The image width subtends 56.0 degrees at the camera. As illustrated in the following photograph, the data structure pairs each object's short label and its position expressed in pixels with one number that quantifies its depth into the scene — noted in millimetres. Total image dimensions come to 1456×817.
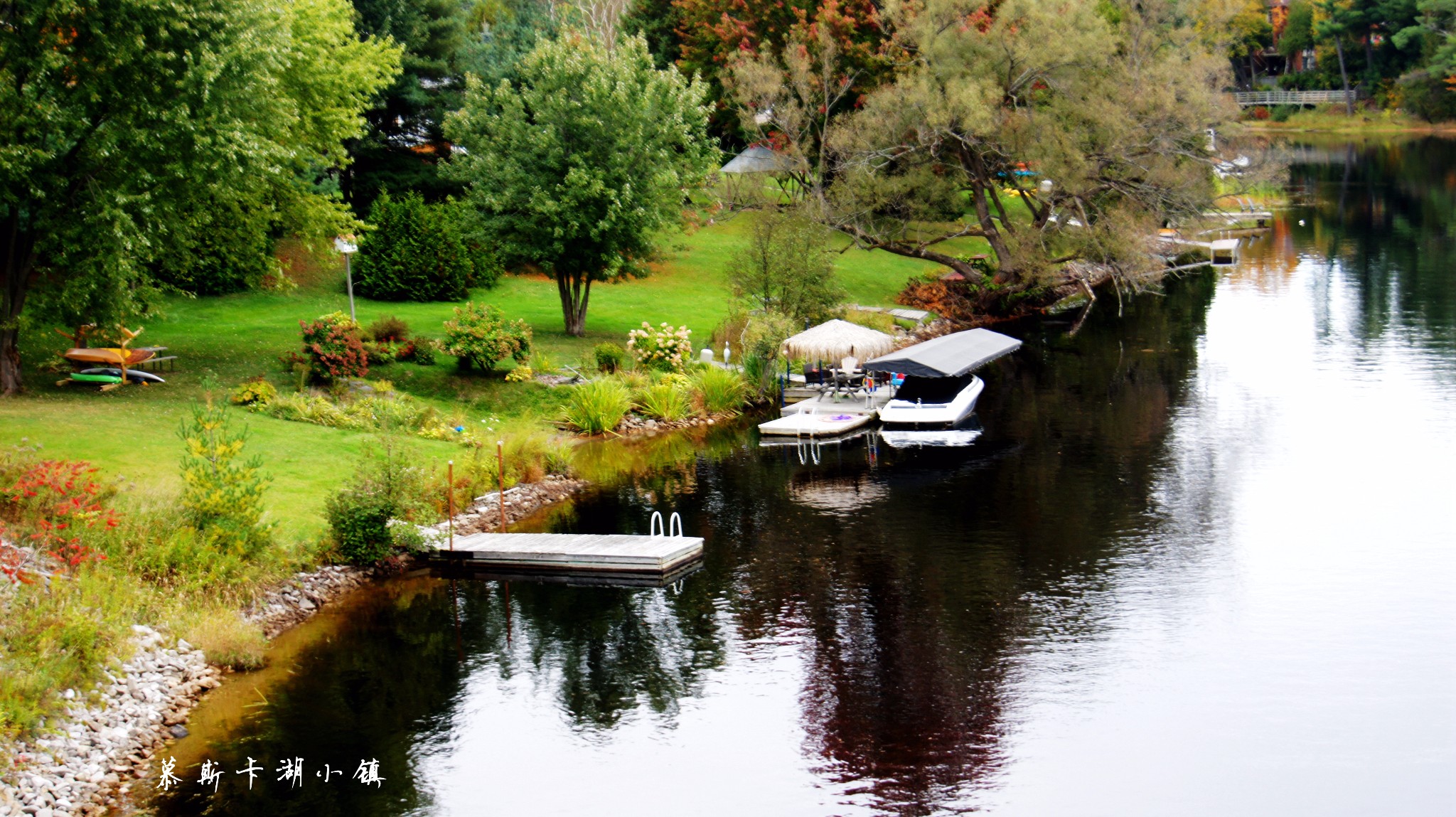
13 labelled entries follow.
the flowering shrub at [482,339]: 40219
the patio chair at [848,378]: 42750
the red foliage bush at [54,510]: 23812
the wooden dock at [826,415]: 39625
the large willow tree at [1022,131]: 51688
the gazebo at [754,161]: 70312
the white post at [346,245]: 40000
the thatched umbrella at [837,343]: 42375
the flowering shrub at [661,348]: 43969
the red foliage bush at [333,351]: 37656
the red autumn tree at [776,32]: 61250
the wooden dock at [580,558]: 27906
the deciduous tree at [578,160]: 43781
